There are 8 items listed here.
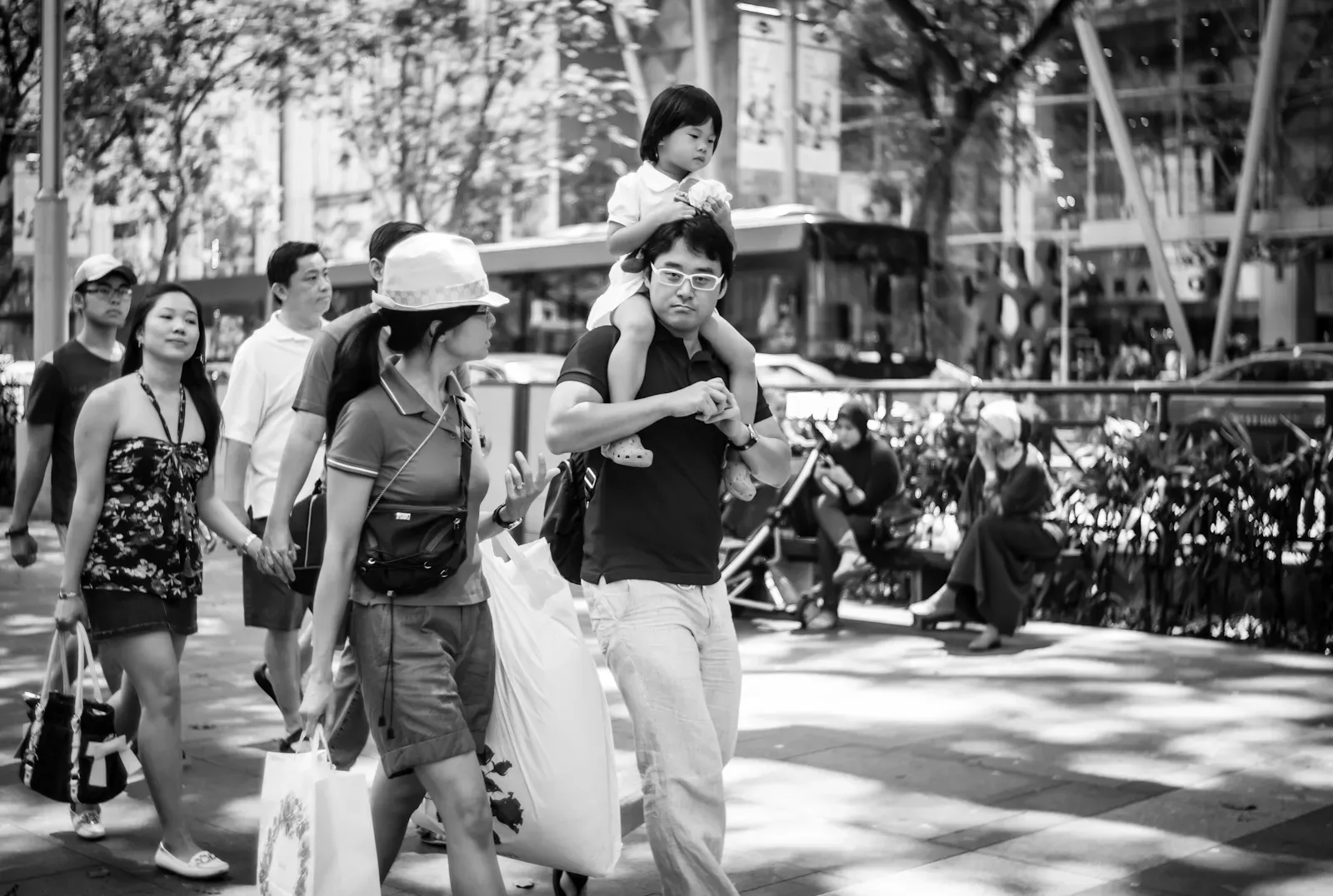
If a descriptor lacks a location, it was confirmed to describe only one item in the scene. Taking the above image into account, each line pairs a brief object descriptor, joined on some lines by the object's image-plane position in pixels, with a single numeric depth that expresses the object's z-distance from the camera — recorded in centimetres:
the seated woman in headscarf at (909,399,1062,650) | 959
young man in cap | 619
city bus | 2361
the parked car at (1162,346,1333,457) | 1020
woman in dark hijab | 1027
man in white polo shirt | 629
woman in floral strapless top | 505
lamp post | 1462
